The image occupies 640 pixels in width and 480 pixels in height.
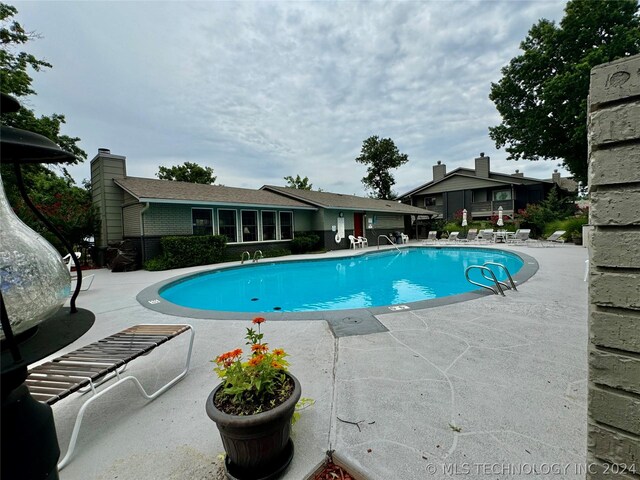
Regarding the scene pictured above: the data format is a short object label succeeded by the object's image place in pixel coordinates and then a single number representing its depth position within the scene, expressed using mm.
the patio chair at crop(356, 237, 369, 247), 19009
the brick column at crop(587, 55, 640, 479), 1017
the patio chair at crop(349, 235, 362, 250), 18388
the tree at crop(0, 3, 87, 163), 11578
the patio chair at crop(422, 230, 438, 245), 24523
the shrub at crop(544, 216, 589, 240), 16469
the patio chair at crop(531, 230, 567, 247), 16156
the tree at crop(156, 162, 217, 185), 31109
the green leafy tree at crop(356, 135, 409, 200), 36562
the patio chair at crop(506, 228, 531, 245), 18183
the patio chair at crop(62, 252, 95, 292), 7823
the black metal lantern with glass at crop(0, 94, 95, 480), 903
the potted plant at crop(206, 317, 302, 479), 1611
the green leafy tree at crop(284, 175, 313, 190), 38906
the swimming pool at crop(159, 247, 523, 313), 7684
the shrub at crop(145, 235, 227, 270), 11273
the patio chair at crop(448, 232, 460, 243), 22094
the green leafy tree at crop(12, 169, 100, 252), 11016
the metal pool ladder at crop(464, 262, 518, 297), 5754
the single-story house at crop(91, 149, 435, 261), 11789
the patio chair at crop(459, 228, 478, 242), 21177
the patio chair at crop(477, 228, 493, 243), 20802
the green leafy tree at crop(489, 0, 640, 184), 15844
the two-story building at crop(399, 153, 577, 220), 26625
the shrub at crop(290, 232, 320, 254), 16188
